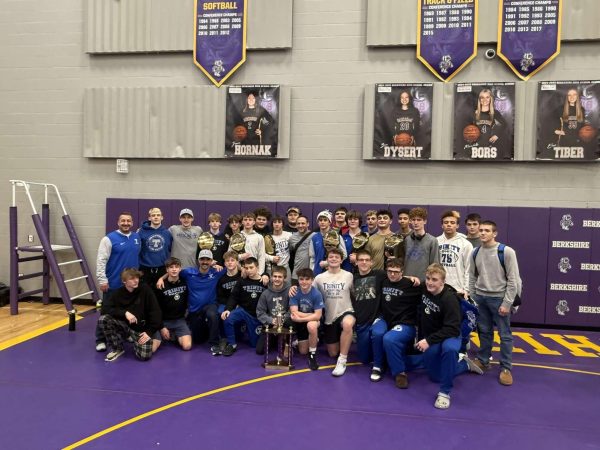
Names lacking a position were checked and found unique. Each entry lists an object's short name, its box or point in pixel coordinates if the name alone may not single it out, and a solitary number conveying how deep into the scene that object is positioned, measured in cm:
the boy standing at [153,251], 612
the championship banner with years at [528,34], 668
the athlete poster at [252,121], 734
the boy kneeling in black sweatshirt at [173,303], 543
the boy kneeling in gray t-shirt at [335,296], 507
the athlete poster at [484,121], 682
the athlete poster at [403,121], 701
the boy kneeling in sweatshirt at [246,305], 531
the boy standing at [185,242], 614
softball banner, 735
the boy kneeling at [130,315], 508
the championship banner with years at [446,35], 687
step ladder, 668
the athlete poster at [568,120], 663
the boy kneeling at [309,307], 489
